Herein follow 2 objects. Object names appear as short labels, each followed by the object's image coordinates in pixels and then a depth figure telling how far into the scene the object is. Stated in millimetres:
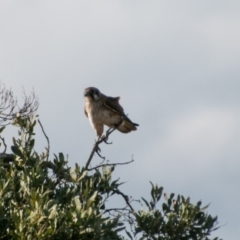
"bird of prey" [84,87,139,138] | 25031
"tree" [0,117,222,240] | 11086
